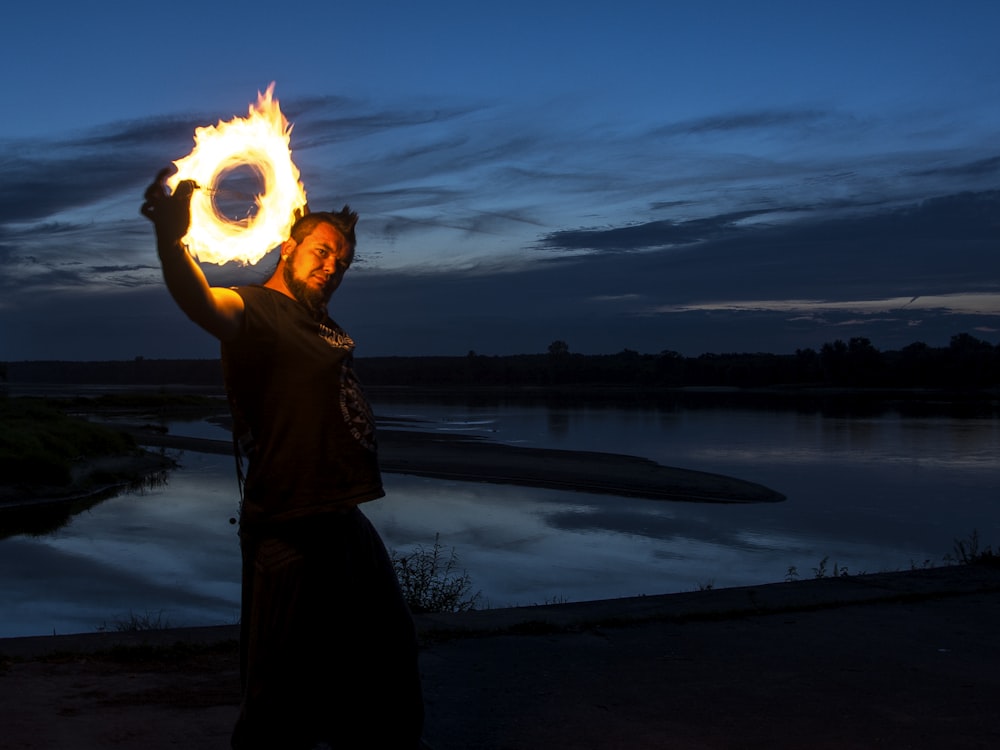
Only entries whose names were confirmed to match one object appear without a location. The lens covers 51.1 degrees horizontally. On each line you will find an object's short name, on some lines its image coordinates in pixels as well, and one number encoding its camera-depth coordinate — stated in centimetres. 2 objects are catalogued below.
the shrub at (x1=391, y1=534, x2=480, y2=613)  881
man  365
